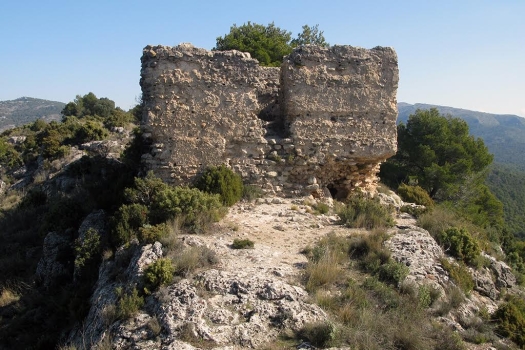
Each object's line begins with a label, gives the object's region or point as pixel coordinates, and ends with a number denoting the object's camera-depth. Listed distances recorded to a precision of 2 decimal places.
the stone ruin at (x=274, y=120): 10.12
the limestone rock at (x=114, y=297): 5.88
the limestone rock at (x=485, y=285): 8.28
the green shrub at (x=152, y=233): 7.72
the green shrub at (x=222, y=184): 9.88
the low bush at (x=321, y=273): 6.68
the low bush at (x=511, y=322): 6.58
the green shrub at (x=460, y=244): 8.87
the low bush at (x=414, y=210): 11.06
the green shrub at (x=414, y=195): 13.17
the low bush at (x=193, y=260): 6.86
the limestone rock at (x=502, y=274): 9.01
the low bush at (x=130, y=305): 6.05
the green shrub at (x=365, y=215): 9.63
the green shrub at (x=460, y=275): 7.78
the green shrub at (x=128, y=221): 8.45
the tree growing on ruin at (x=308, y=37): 24.35
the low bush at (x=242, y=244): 7.87
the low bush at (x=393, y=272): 7.07
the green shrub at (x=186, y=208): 8.65
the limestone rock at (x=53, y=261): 9.51
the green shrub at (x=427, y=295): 6.61
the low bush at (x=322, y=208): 10.48
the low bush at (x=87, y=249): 8.85
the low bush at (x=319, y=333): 5.42
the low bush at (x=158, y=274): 6.53
